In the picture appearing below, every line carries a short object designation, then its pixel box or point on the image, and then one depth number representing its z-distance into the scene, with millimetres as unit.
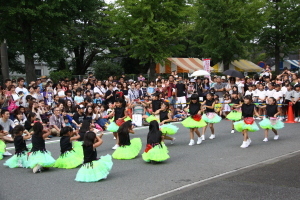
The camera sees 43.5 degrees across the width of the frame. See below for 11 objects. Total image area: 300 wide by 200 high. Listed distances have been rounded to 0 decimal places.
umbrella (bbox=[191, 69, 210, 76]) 22527
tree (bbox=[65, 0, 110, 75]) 35947
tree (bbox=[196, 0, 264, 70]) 34312
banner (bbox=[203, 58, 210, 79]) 23891
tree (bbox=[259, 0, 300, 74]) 39906
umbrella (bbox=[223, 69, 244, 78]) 20781
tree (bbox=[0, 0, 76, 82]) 21078
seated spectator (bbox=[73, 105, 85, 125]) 15333
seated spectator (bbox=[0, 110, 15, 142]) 12303
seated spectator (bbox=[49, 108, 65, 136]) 14414
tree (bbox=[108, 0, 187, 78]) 30344
